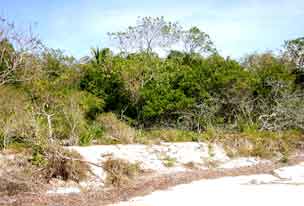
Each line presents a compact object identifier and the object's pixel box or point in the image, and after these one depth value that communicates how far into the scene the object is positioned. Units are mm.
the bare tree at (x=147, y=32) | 23311
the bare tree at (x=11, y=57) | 14764
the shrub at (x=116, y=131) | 13844
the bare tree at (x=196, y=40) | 23344
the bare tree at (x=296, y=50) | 24078
